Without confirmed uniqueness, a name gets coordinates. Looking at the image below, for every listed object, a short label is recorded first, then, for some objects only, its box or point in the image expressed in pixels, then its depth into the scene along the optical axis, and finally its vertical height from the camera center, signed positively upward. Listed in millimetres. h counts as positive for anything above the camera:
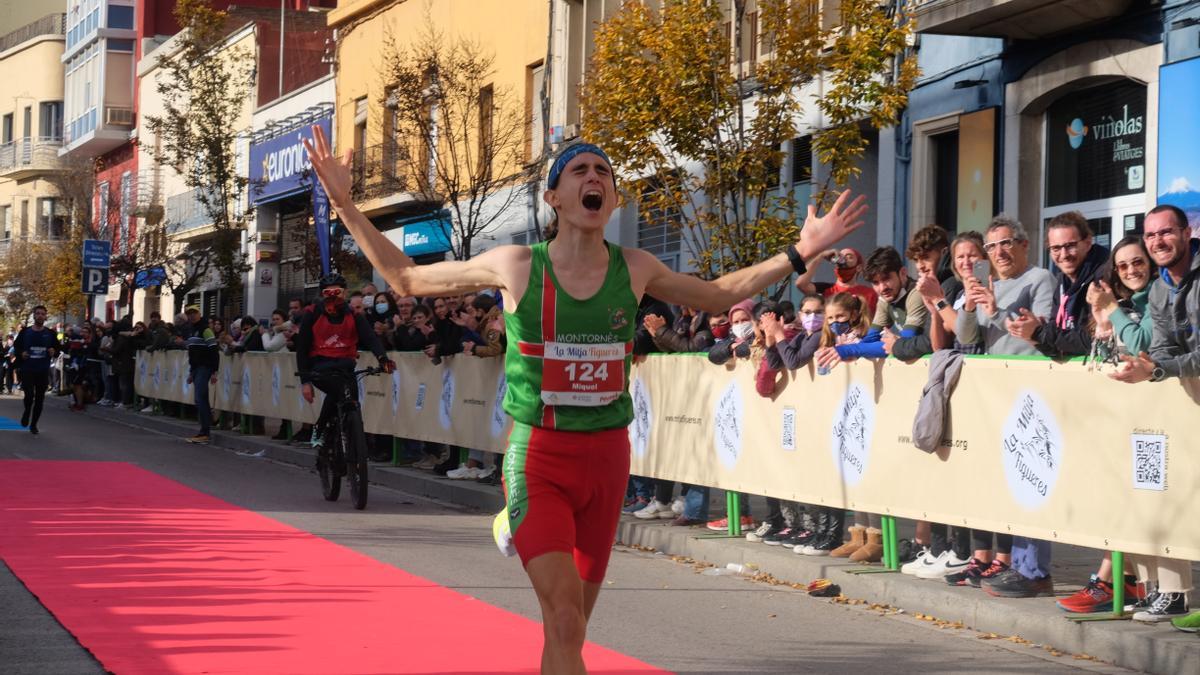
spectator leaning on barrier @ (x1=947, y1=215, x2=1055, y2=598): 9227 +270
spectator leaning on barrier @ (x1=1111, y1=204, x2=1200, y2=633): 8031 +237
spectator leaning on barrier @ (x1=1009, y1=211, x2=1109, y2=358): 9070 +542
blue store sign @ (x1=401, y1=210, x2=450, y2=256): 33438 +2349
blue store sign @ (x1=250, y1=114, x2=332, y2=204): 41219 +4659
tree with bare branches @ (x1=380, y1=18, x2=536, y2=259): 27516 +3904
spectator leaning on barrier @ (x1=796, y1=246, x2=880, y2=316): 11258 +561
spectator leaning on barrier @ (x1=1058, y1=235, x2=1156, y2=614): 8242 +244
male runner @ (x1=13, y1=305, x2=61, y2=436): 25625 -186
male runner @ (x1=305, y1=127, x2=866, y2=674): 5609 -3
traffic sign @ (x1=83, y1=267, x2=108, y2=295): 42375 +1642
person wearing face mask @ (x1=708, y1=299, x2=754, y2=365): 12137 +162
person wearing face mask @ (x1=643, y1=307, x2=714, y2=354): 13172 +219
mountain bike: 14859 -725
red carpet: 7684 -1331
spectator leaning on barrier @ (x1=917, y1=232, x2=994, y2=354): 9547 +348
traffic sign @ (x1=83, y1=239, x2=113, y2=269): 42344 +2297
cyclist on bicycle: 15094 +96
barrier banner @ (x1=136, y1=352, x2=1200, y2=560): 8055 -459
